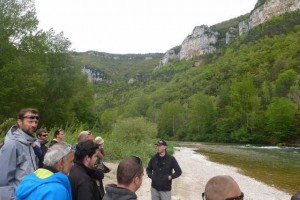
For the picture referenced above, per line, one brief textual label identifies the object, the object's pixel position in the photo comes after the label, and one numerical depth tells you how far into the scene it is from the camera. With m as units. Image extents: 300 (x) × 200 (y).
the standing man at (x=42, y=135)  4.24
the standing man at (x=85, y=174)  2.21
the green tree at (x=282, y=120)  37.88
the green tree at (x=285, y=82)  49.06
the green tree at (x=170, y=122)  57.59
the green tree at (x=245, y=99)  47.29
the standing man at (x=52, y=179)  1.79
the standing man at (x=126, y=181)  1.93
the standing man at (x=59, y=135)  4.61
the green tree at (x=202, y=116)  52.42
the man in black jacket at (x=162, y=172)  4.48
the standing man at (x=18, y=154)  2.33
